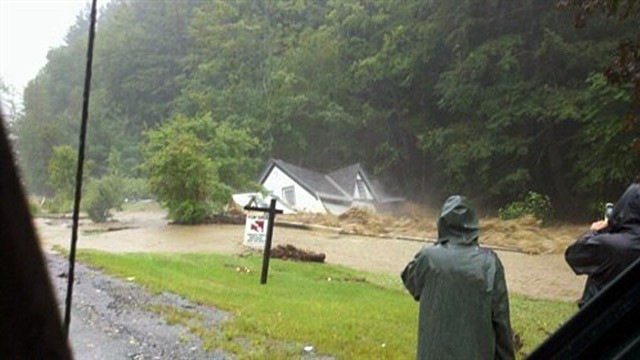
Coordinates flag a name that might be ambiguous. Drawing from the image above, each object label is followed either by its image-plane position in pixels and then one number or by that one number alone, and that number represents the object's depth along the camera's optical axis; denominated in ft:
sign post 32.52
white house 91.81
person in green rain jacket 8.79
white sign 33.96
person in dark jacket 8.79
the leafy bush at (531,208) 81.00
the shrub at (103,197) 77.77
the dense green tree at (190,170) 74.79
